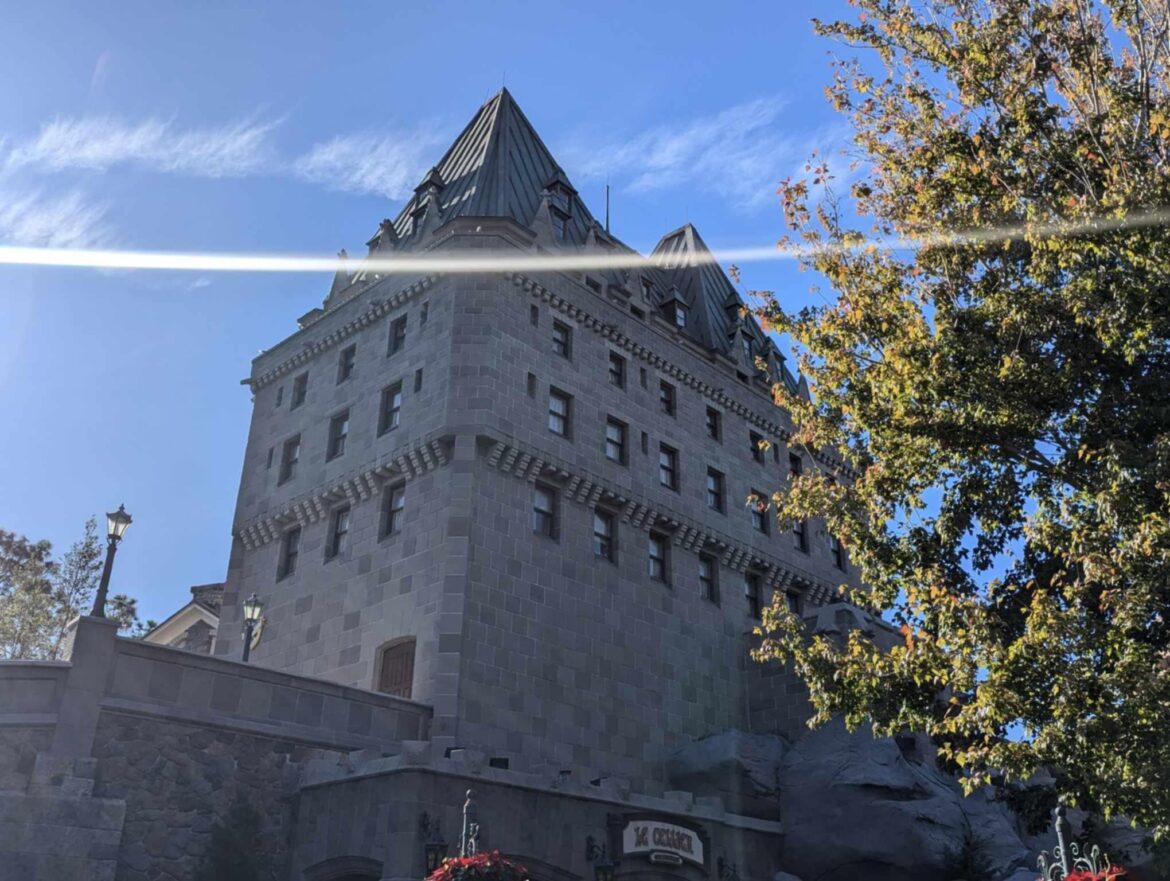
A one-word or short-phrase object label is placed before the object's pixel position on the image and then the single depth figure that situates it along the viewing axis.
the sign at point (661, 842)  23.34
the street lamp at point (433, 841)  19.48
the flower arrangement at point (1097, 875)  11.85
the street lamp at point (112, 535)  21.06
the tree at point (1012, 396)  15.45
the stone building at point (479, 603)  20.98
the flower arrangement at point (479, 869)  15.19
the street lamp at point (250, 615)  25.91
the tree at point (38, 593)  44.50
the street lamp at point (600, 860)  22.16
